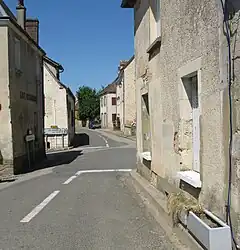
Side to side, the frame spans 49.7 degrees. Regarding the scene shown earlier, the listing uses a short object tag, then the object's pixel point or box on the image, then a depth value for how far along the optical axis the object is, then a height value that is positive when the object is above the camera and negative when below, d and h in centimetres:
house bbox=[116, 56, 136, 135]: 3333 +369
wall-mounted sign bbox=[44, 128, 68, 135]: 2284 -56
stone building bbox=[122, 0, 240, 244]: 295 +39
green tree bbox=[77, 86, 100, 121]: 6360 +493
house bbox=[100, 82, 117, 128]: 4921 +375
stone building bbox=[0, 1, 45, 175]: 1107 +138
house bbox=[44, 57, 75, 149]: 2308 +126
